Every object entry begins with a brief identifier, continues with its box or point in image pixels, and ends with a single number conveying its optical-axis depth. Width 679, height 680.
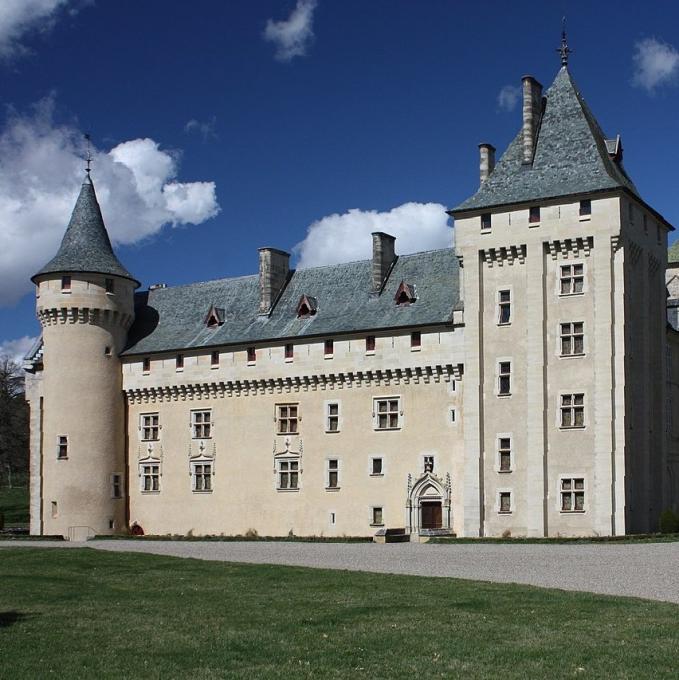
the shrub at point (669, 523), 38.91
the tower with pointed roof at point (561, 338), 38.75
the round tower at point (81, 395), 48.62
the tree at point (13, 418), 77.06
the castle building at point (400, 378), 39.38
